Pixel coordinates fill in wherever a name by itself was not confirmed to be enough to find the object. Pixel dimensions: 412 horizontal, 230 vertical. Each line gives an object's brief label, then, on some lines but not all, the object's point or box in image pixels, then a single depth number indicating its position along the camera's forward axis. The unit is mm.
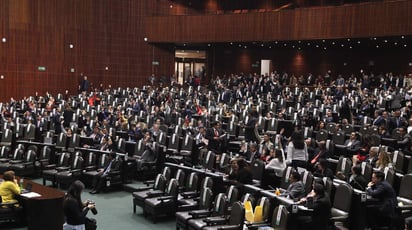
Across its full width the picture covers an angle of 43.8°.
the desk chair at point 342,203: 7870
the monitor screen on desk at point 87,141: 14938
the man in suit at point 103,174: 12336
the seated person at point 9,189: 9406
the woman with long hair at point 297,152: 11073
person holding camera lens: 7309
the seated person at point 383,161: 9444
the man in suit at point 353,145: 12008
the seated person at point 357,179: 8672
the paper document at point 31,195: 9430
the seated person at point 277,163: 10406
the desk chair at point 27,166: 13339
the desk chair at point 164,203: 9766
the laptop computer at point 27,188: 9809
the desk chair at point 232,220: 7590
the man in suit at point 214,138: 14469
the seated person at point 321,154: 11055
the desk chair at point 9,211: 9312
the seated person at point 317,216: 7484
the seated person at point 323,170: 9234
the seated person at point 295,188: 8477
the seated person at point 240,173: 9562
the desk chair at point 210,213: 8348
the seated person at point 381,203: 7938
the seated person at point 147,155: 13097
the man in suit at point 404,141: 11904
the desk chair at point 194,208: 8750
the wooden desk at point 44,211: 9211
